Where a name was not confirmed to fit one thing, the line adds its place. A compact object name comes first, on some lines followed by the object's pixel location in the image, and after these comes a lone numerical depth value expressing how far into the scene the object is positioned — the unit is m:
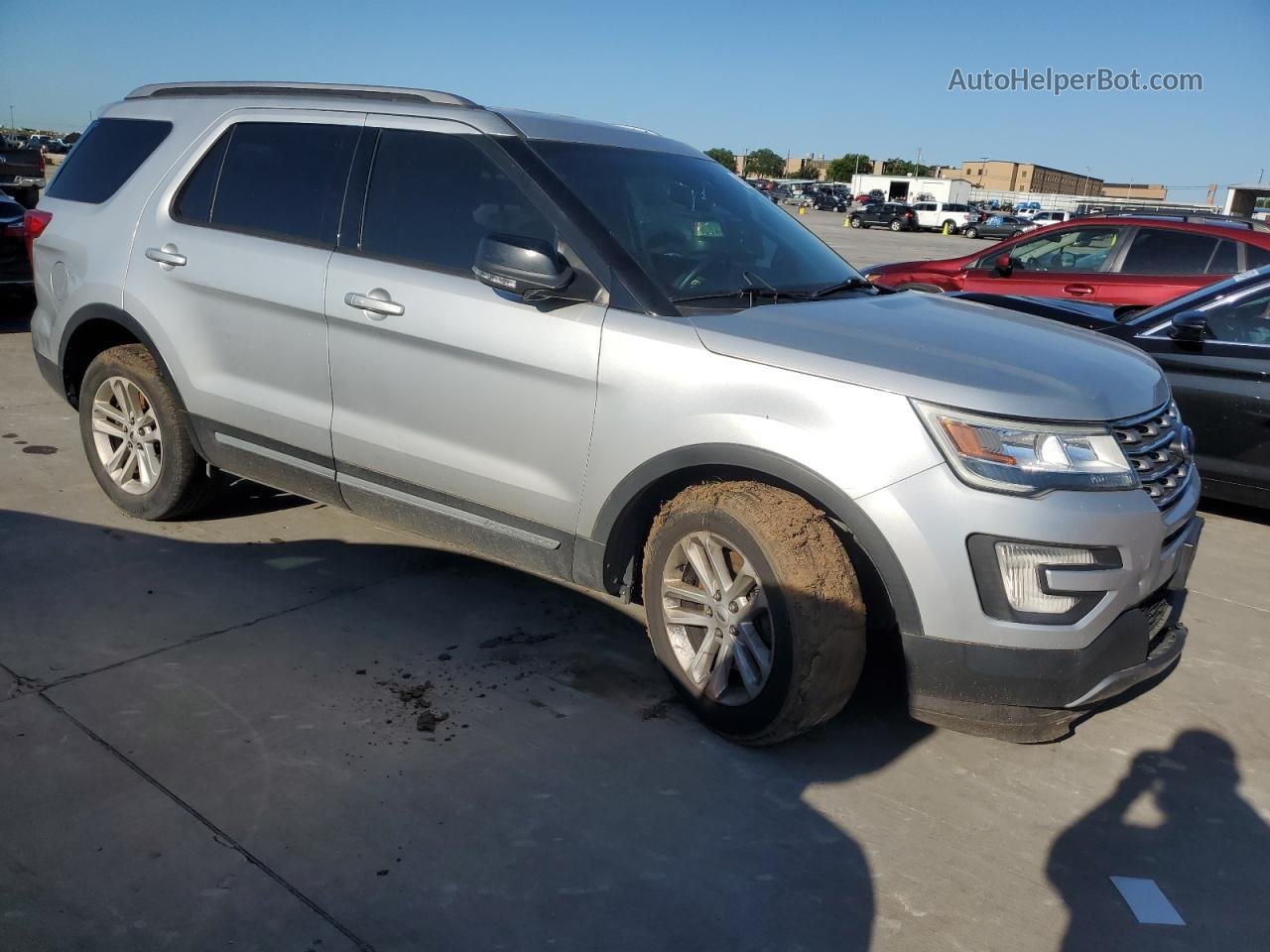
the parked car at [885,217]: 51.35
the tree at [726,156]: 124.06
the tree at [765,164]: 142.38
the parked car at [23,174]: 14.51
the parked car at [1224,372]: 5.57
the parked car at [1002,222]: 44.30
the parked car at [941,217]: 52.31
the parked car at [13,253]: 9.89
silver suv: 2.94
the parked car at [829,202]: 70.25
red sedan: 7.87
